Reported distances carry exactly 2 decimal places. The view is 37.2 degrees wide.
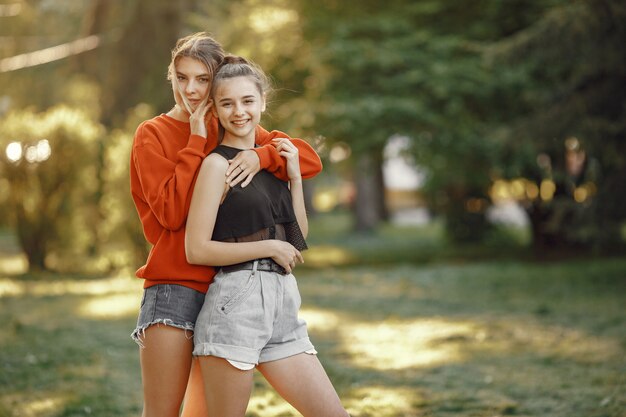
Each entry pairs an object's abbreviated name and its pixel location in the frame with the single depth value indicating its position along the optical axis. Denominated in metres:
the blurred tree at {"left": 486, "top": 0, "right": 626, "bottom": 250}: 11.22
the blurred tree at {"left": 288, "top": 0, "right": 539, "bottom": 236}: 16.56
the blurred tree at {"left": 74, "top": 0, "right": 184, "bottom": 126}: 20.27
